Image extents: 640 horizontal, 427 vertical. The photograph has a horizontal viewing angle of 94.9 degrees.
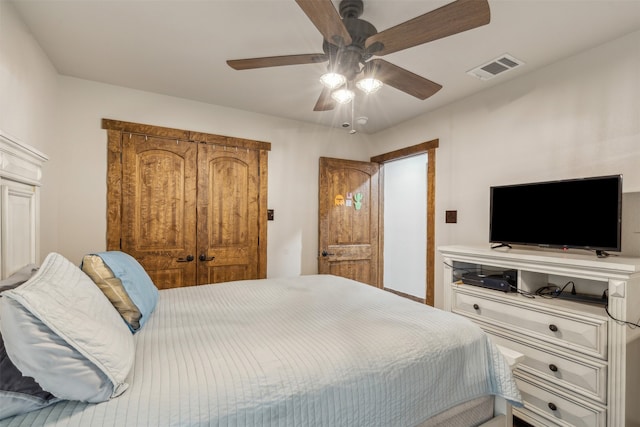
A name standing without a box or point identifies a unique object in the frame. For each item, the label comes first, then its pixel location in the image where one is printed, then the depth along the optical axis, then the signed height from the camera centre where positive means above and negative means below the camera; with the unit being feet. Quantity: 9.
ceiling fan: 4.23 +2.92
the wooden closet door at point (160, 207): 9.59 +0.22
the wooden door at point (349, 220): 12.76 -0.22
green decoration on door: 13.48 +0.63
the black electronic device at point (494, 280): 7.17 -1.65
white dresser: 5.25 -2.42
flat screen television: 6.13 +0.07
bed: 2.66 -1.76
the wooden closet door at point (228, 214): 10.62 +0.00
